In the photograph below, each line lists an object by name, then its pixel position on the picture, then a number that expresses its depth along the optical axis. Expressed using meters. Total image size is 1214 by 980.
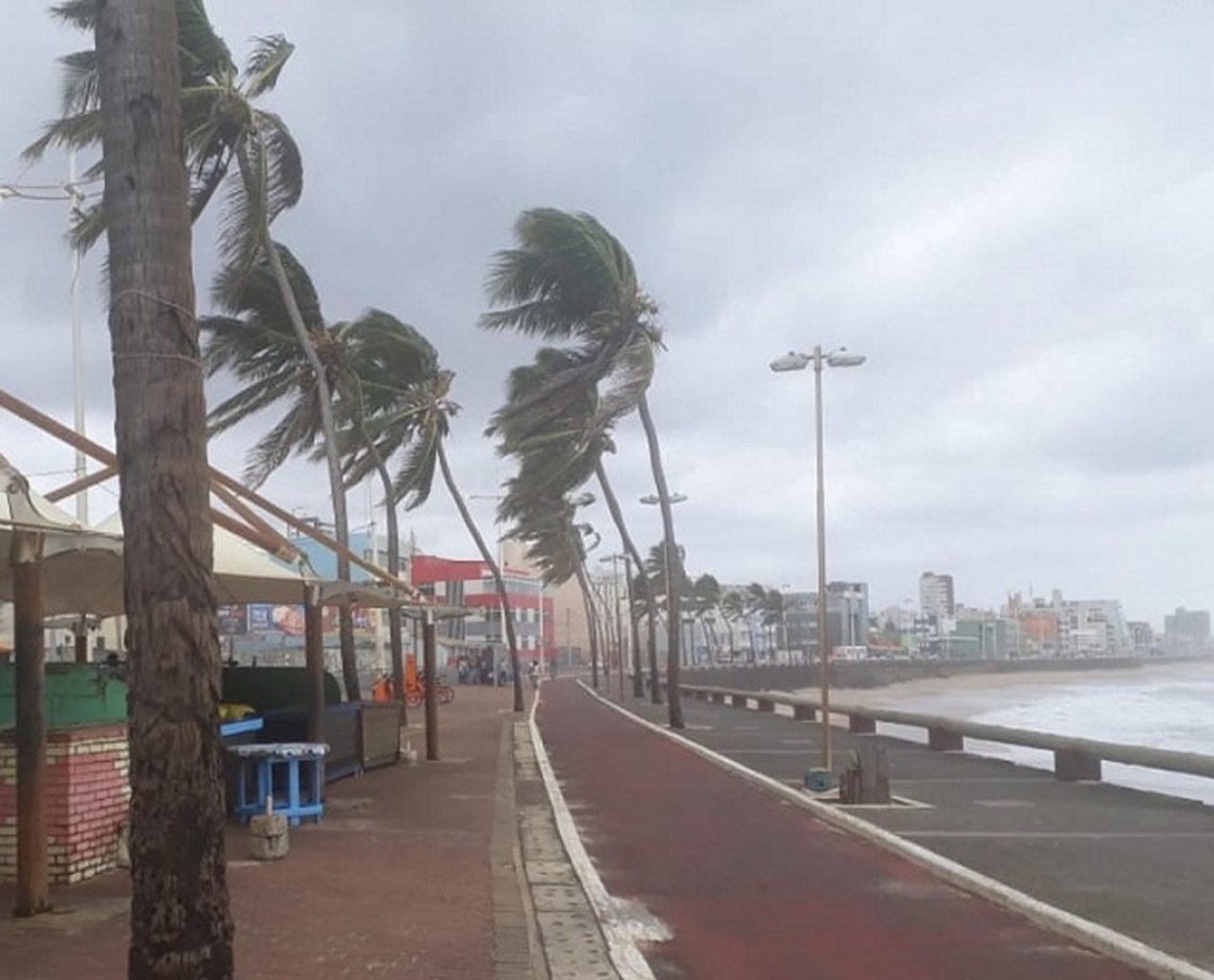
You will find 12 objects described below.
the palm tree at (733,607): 127.88
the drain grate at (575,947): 7.46
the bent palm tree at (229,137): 17.50
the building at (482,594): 95.75
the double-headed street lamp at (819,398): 19.91
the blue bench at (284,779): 12.34
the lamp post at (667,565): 30.75
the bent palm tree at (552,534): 42.78
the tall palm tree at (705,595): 104.50
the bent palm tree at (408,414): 29.94
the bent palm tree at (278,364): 23.58
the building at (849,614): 167.48
